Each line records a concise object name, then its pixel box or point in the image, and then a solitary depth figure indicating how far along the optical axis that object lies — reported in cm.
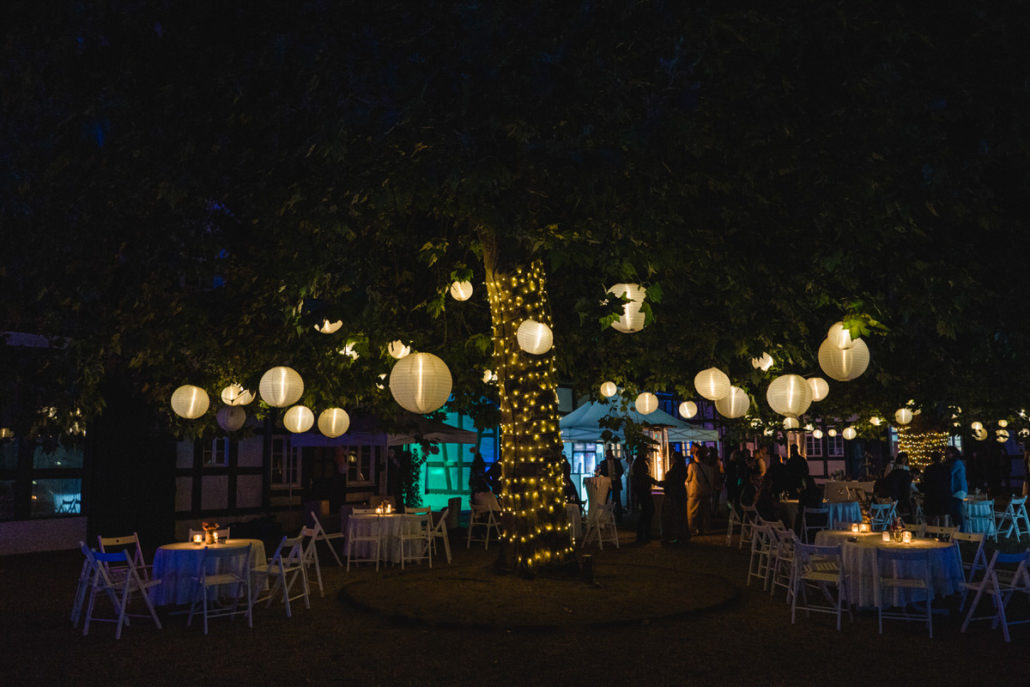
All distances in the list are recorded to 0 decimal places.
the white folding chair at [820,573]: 746
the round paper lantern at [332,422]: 995
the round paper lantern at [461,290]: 876
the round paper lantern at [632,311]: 727
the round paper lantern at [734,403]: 959
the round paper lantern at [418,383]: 635
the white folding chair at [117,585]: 718
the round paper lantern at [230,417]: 1062
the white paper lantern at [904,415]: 1612
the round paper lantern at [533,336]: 790
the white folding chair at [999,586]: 696
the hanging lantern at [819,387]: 948
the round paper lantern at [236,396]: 959
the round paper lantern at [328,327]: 727
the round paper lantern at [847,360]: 654
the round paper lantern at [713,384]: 894
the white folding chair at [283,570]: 793
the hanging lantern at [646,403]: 1156
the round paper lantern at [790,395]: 824
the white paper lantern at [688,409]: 1248
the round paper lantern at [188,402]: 870
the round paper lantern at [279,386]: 805
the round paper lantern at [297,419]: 985
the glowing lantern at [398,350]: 862
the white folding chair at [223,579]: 770
